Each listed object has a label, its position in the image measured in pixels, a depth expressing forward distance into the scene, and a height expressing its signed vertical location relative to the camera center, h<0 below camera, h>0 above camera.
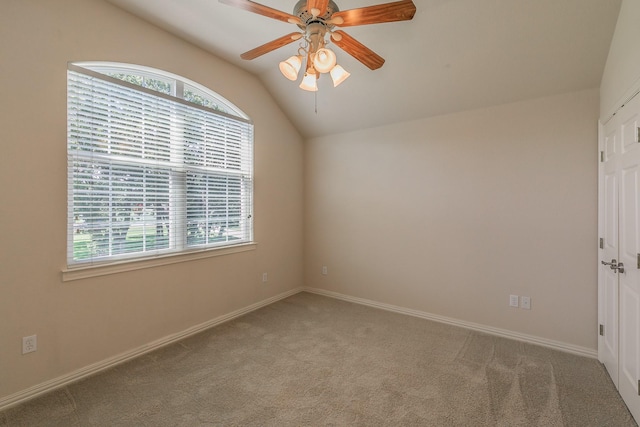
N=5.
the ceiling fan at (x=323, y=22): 1.51 +1.06
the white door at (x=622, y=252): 1.78 -0.27
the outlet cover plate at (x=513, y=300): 2.87 -0.87
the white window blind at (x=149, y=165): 2.23 +0.45
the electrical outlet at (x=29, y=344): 1.95 -0.89
